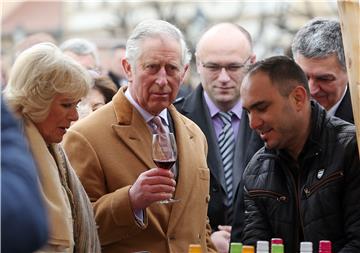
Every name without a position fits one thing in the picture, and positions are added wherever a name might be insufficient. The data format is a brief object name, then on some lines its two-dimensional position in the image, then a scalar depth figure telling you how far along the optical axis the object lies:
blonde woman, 6.32
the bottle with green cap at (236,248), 6.51
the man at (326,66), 8.86
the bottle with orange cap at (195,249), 6.38
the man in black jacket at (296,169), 7.13
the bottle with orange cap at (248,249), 6.35
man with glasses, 9.17
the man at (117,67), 14.47
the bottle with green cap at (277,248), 6.34
